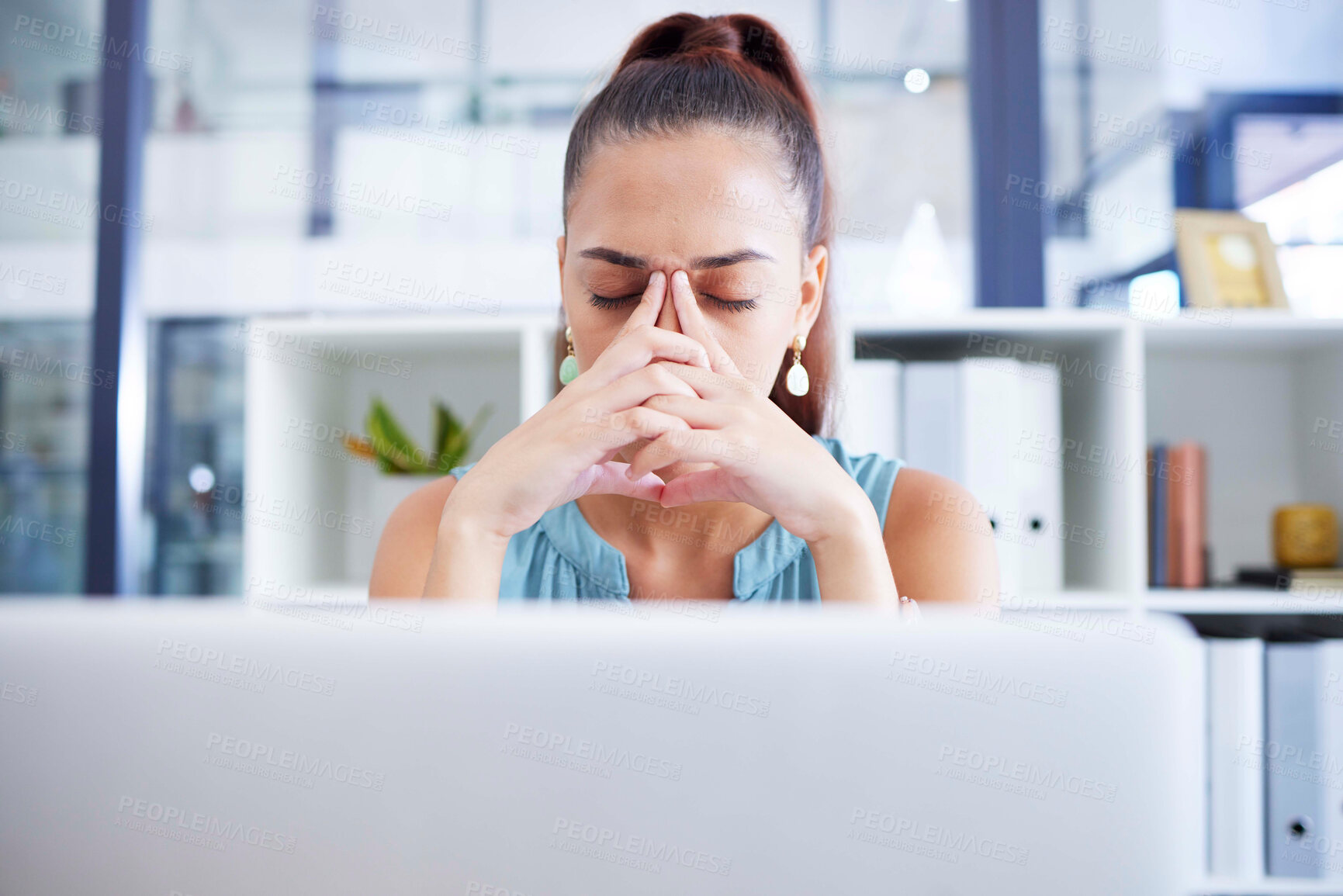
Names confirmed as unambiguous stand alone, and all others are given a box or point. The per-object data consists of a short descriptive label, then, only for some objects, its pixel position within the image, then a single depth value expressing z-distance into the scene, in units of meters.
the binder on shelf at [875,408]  1.66
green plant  1.87
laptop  0.26
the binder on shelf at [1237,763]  1.52
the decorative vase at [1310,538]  1.75
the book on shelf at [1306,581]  1.62
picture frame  1.79
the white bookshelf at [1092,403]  1.63
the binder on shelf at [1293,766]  1.51
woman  0.78
